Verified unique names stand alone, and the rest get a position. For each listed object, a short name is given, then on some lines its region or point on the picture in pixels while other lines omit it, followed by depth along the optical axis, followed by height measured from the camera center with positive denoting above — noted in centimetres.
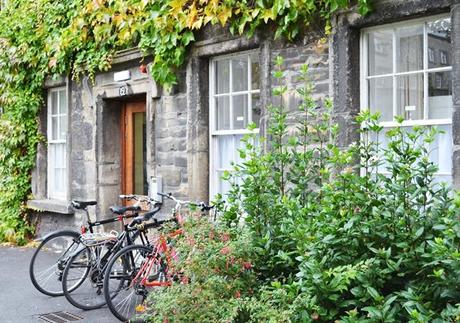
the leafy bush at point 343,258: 402 -69
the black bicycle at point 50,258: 701 -110
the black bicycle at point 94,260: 657 -105
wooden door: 959 +23
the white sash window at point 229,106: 754 +71
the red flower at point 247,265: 493 -81
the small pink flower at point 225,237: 519 -62
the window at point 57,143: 1097 +37
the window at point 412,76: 578 +84
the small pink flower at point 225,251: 493 -69
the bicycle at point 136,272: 594 -108
